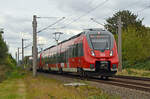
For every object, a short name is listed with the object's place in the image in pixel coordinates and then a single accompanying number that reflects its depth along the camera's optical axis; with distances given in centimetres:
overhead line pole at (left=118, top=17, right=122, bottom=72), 3306
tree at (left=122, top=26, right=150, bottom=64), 4372
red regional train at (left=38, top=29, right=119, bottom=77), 2019
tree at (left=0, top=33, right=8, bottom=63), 4722
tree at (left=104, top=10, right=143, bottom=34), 8012
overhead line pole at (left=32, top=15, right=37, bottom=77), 3093
